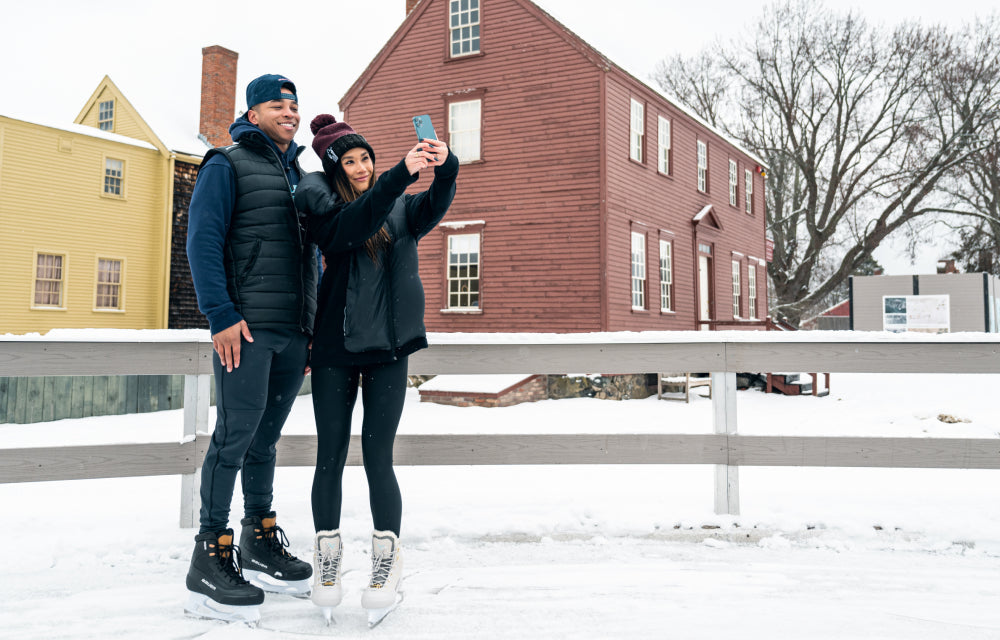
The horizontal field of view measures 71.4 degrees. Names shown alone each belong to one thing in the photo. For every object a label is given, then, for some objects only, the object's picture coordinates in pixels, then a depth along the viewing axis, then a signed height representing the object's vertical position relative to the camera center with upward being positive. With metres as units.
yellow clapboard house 18.20 +3.41
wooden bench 13.47 -0.56
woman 2.82 +0.11
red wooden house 14.55 +4.12
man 2.80 +0.17
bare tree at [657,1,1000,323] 28.66 +9.88
